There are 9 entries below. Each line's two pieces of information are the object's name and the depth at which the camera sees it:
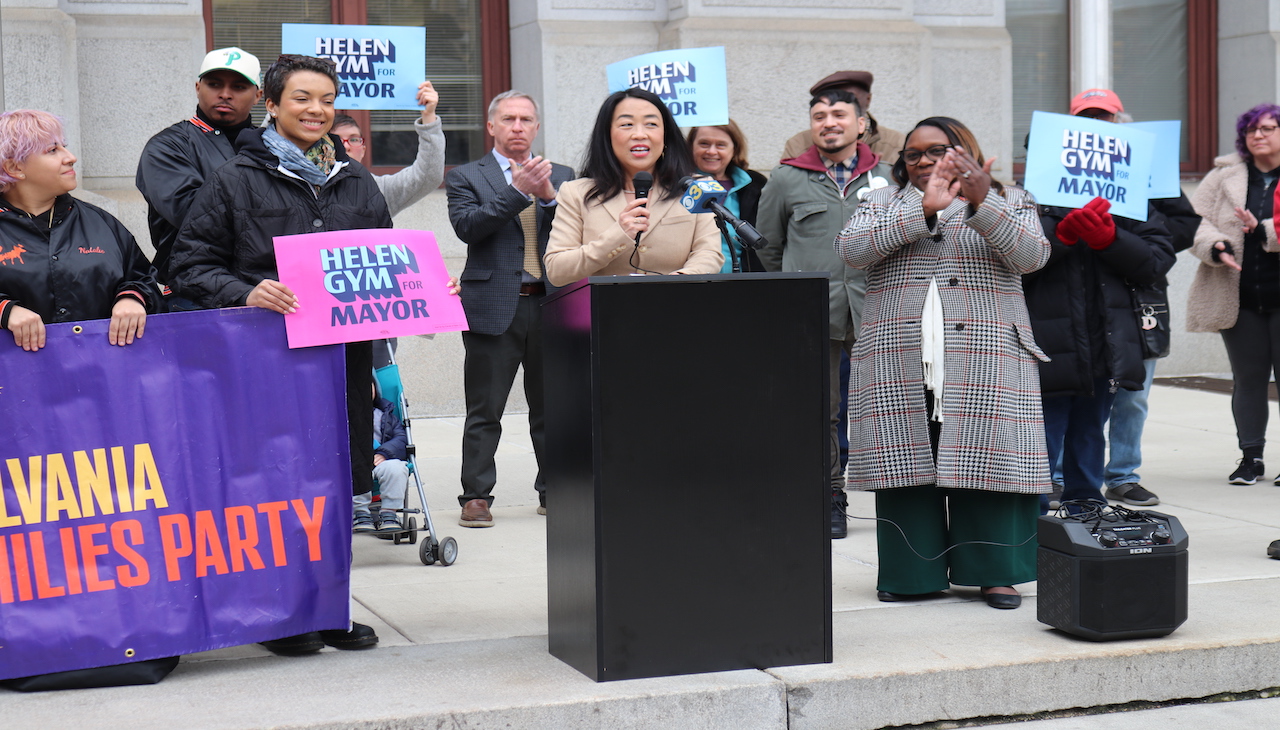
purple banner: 4.20
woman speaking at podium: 4.95
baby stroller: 6.04
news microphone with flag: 4.07
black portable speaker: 4.57
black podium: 4.13
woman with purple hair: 7.85
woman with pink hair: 4.28
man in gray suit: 6.98
